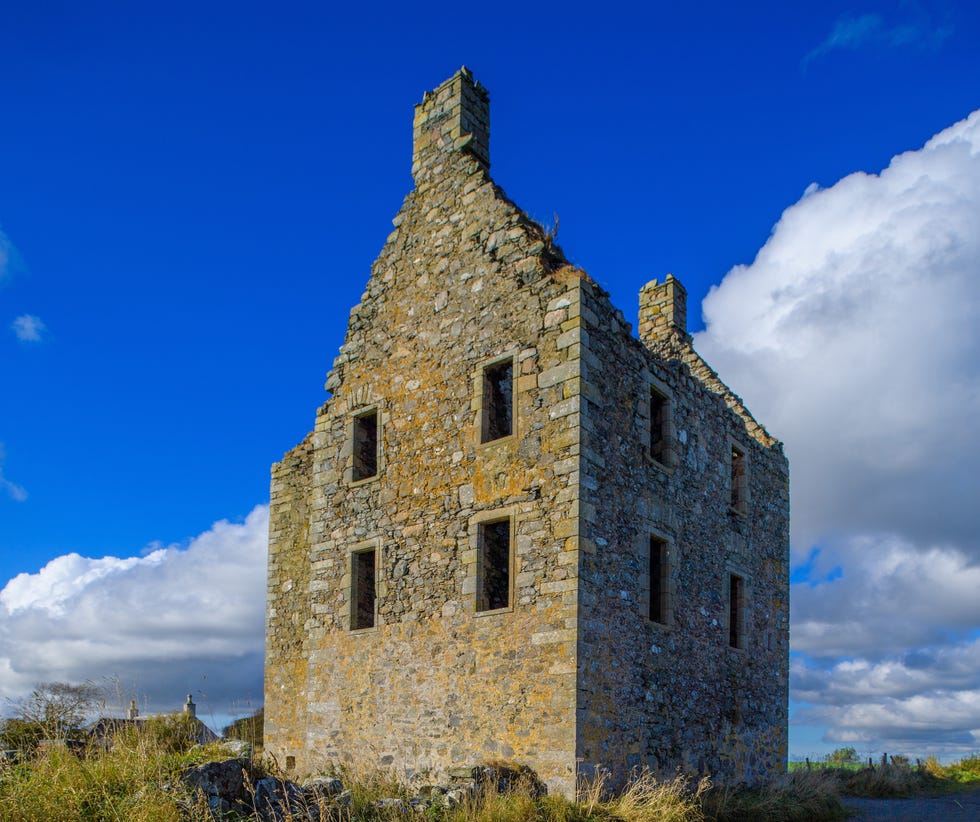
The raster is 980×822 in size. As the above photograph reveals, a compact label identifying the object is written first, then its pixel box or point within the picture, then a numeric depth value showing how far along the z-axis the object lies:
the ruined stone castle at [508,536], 12.91
